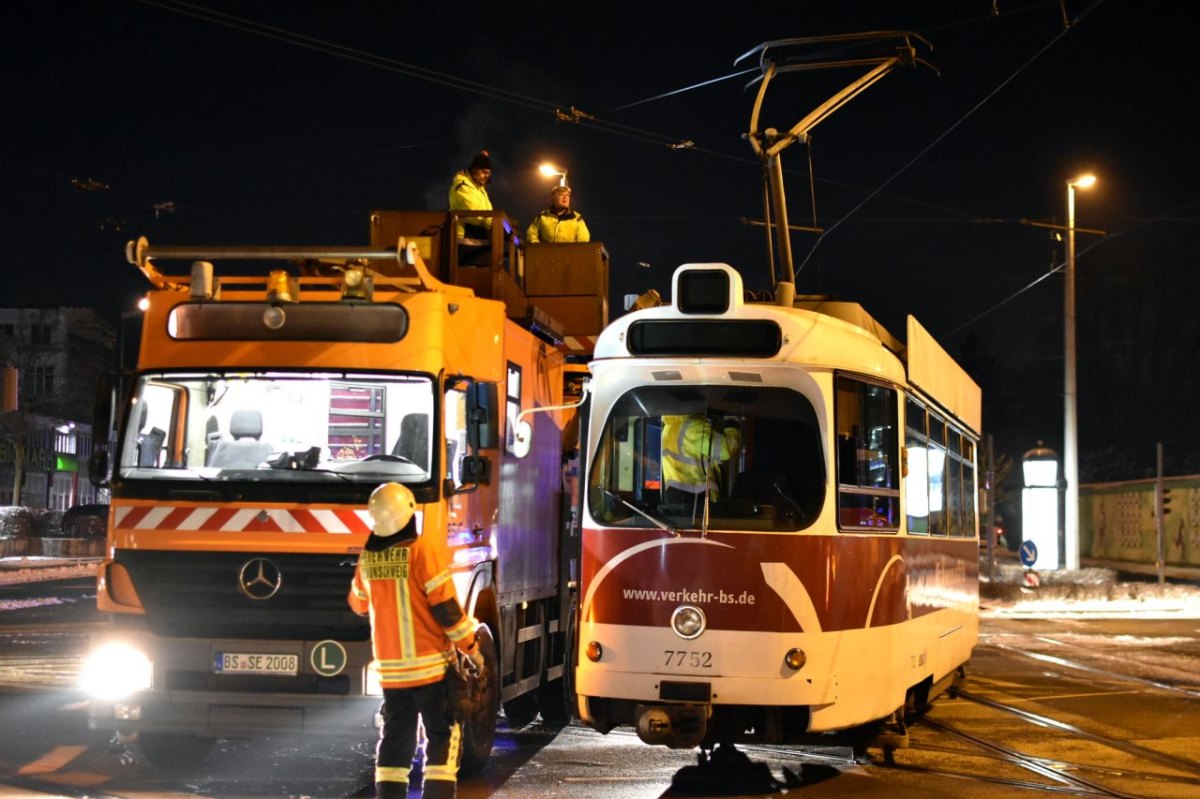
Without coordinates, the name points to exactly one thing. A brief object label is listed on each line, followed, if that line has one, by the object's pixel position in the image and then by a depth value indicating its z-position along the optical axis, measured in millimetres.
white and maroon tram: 9102
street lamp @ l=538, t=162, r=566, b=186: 21109
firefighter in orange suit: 7695
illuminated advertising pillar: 35156
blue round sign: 32094
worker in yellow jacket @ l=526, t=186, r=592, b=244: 15688
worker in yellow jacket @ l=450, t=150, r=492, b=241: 13742
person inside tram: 9344
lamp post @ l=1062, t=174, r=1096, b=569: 34500
